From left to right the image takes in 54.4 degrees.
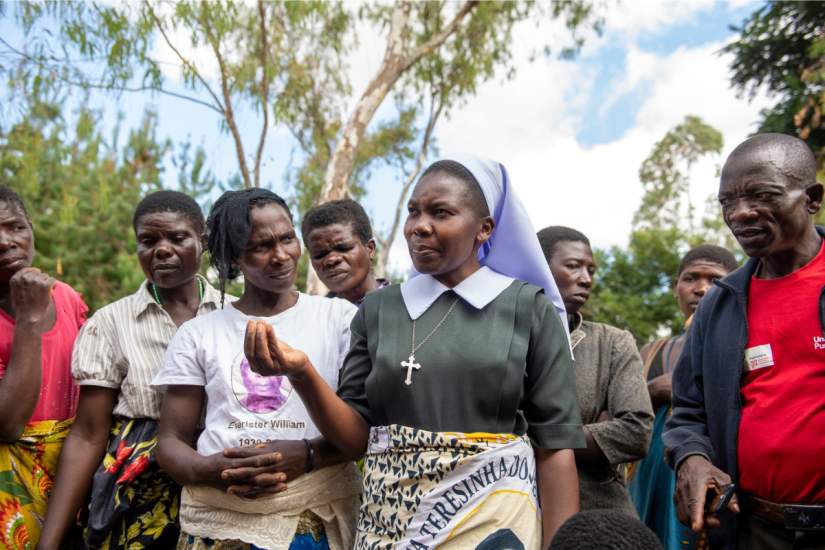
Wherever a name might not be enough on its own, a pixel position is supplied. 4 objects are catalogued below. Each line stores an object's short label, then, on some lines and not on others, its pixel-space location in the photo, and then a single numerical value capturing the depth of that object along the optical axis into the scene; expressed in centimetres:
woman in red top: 281
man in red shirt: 233
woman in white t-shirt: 244
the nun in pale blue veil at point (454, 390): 219
